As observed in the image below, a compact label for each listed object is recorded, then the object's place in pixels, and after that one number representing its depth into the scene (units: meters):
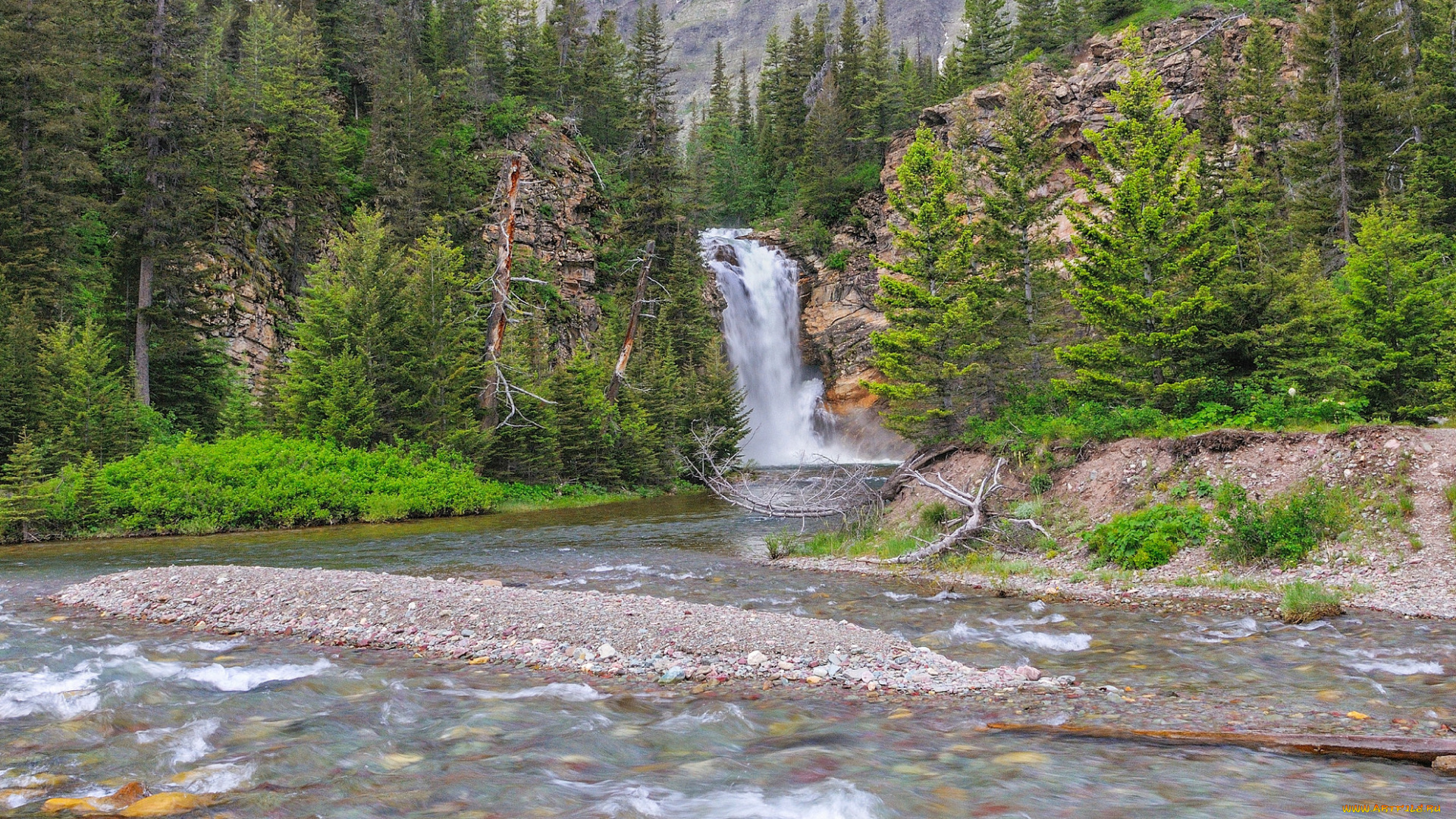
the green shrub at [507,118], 45.75
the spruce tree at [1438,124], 26.02
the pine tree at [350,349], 23.17
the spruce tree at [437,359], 25.66
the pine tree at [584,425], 30.14
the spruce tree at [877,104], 62.53
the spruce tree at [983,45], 59.84
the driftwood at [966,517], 13.01
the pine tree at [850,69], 66.94
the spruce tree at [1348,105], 27.84
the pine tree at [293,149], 35.56
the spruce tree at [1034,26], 59.06
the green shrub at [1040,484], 14.14
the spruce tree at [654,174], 45.12
